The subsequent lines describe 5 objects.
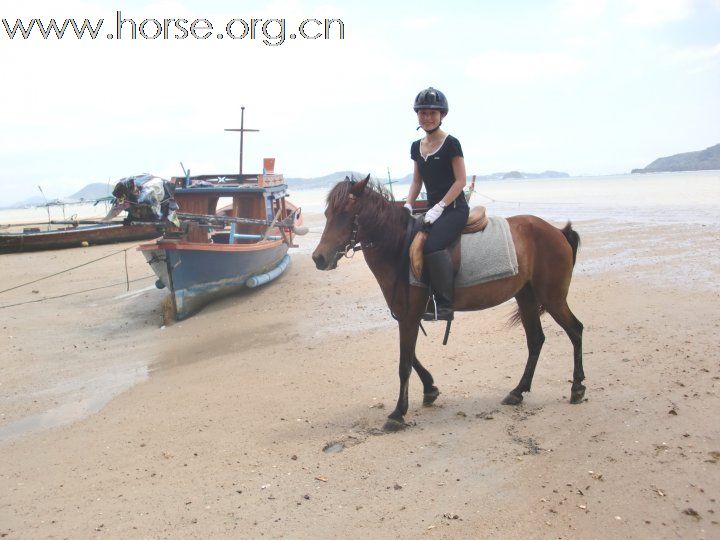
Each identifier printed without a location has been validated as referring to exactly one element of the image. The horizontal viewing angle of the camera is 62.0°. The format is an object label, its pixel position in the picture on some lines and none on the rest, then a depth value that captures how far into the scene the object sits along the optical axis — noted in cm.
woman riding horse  496
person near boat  1035
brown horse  485
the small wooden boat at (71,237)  2250
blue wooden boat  1080
